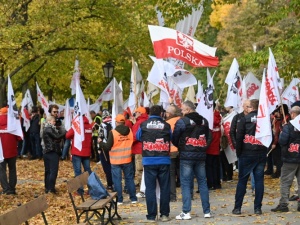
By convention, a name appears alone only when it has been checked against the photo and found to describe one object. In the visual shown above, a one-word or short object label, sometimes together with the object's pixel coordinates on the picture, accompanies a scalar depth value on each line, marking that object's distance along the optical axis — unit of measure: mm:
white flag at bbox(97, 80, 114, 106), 25734
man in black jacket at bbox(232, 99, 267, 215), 13109
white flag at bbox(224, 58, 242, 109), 19328
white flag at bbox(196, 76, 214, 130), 15086
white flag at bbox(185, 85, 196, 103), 23488
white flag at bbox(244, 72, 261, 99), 21812
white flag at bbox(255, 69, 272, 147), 12703
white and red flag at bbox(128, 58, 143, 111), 17672
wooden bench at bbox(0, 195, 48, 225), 8578
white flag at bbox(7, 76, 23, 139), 16500
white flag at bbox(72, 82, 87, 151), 16016
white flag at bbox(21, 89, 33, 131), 27172
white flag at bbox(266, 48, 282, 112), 13516
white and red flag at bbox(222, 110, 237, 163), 18344
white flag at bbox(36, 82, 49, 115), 25628
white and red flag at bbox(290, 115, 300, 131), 13086
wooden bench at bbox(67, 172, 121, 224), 12042
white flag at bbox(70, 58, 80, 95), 25084
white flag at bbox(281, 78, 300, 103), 20594
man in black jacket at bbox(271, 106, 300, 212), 13344
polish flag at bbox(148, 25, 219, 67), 16422
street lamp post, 28528
